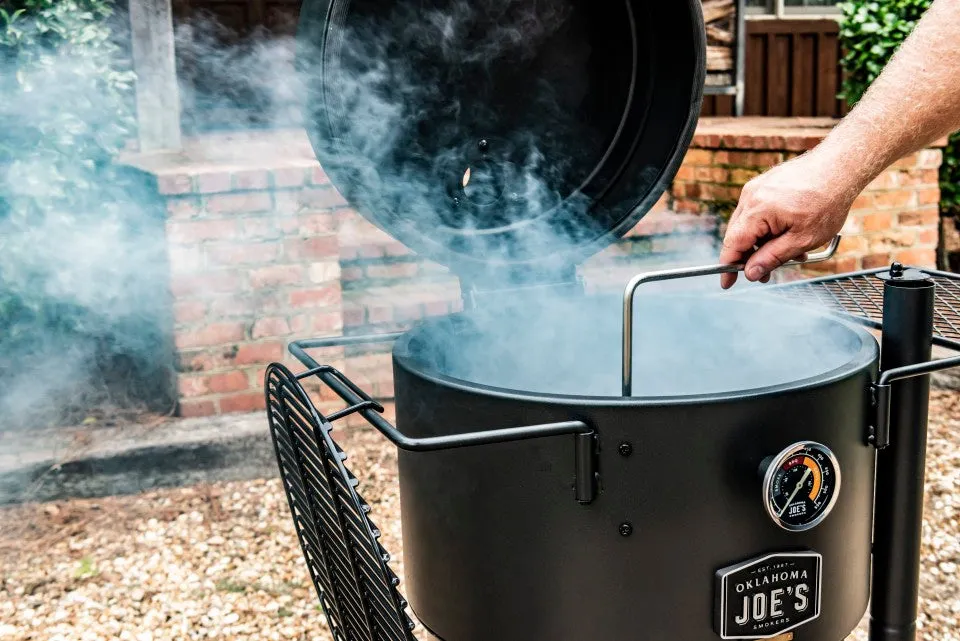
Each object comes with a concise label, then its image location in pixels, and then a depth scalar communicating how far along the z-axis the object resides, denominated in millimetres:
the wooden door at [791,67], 7234
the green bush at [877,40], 4715
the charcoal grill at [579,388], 1357
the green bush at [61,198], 3354
